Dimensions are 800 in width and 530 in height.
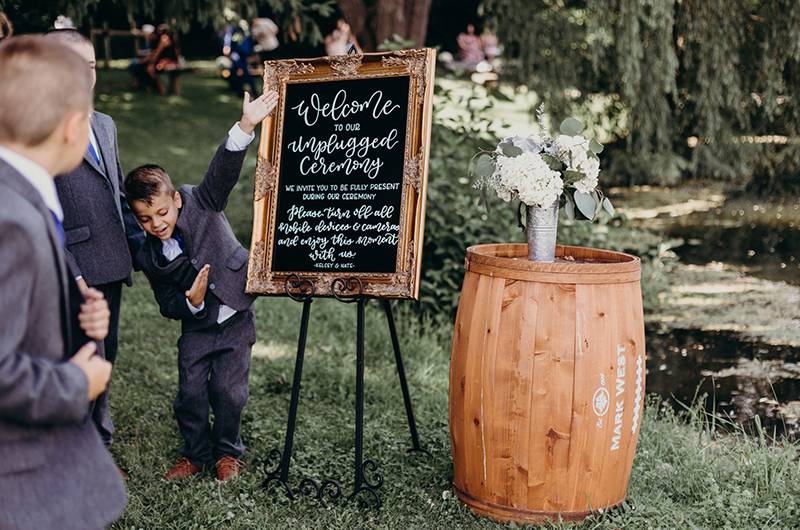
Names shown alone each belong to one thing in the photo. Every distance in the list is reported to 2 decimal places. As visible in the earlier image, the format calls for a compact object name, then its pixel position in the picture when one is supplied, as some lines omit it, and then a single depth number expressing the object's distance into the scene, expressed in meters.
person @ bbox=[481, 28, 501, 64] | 21.89
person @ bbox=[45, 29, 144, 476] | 3.78
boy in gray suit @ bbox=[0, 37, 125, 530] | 1.89
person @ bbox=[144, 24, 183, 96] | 19.56
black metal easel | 3.82
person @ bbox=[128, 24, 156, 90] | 19.84
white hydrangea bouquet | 3.62
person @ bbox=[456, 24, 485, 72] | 20.69
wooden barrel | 3.48
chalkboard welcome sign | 3.76
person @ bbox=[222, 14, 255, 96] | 18.70
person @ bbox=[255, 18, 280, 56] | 12.41
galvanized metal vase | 3.73
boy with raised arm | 3.74
